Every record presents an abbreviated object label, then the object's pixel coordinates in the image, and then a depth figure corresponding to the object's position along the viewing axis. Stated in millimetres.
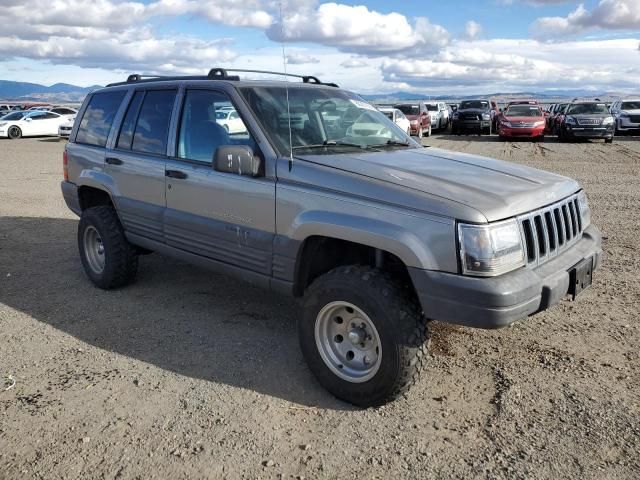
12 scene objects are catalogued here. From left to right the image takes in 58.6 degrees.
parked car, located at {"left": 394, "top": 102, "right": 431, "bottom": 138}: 24562
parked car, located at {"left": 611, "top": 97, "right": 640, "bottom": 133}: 25328
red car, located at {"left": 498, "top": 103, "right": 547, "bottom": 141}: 23031
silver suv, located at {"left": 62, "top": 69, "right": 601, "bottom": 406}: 2992
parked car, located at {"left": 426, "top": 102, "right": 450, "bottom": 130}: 30308
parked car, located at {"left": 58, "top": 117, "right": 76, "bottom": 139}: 26391
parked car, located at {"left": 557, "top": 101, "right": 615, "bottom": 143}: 21828
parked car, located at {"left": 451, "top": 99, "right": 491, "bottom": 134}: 26969
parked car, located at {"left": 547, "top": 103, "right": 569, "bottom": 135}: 26050
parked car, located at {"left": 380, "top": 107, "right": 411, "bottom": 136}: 20531
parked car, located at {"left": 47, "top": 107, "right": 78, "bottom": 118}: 29706
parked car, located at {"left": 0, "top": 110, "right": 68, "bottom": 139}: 27797
